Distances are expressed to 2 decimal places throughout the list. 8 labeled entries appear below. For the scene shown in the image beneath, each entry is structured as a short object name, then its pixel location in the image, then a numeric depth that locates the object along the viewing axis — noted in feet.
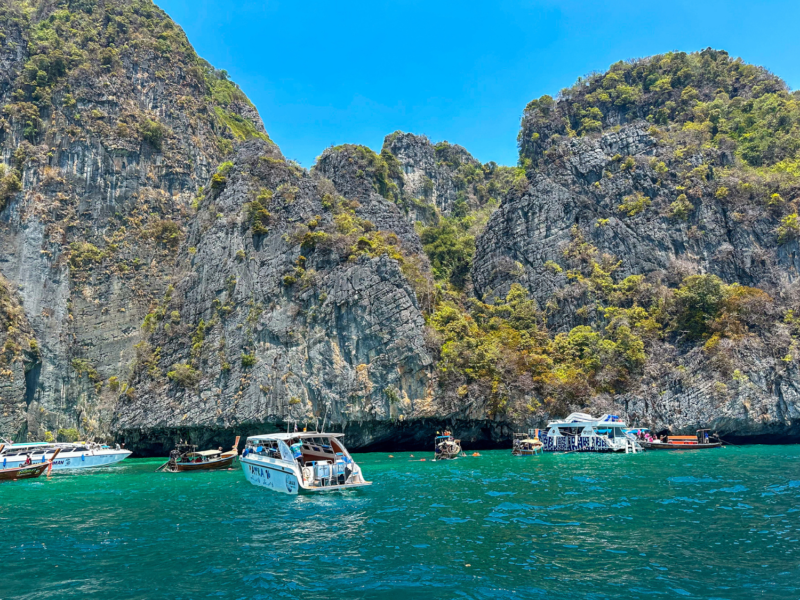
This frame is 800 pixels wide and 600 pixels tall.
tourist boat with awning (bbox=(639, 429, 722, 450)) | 145.59
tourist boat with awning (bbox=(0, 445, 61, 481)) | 112.47
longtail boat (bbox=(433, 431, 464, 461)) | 130.31
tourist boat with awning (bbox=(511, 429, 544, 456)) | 141.59
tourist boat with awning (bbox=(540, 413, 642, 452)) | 145.18
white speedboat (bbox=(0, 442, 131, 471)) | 129.39
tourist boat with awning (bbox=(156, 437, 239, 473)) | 118.93
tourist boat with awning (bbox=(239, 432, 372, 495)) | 81.05
